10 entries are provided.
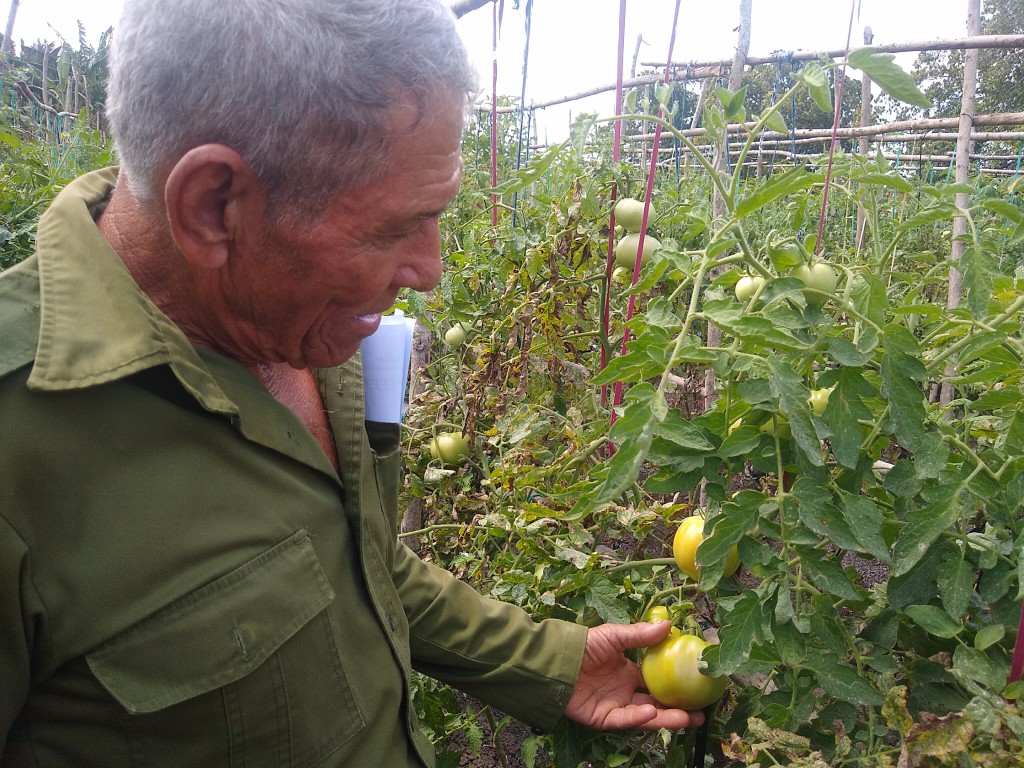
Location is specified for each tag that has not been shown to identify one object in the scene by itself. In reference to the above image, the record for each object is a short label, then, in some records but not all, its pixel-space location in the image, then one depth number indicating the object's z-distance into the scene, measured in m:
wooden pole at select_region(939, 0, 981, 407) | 3.40
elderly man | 0.75
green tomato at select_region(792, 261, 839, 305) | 1.05
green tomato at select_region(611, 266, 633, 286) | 1.95
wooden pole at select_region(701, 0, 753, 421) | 1.53
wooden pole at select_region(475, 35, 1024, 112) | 3.23
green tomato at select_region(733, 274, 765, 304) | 1.20
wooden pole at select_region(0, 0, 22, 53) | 7.26
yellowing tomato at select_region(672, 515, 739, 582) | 1.17
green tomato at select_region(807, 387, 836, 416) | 1.18
